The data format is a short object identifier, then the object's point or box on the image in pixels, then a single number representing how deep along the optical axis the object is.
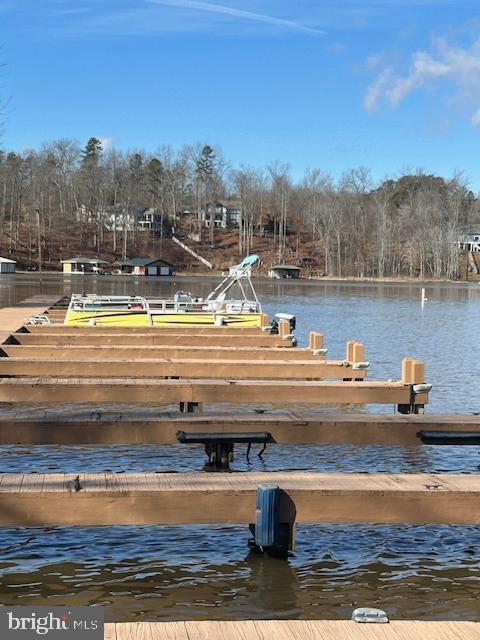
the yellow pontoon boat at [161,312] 24.70
